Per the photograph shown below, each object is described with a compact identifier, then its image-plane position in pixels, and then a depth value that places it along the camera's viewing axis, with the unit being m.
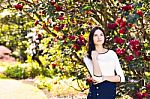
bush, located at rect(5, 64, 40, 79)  16.03
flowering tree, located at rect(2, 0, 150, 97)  5.99
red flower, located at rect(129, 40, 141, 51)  5.83
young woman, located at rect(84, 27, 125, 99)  5.09
